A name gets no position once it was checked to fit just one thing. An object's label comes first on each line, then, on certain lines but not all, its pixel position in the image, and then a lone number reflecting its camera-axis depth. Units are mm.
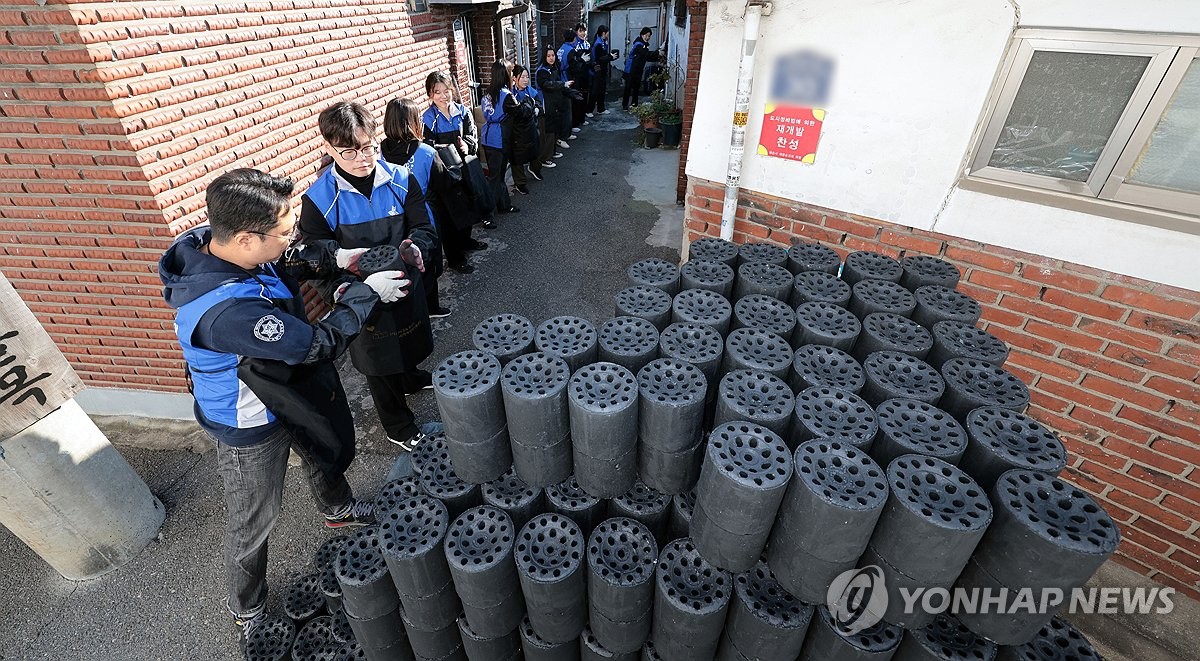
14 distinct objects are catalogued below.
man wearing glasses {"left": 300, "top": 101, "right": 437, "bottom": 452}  2986
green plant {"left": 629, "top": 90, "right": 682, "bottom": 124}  11000
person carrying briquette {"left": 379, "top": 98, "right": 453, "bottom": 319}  4527
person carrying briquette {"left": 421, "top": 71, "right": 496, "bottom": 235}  5637
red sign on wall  3340
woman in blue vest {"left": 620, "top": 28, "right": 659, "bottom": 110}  14103
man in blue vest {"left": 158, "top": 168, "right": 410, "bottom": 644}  2080
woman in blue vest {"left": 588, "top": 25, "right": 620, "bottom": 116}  14022
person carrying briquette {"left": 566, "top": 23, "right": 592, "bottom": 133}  12523
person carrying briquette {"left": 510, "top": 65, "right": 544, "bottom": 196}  7758
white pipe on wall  3186
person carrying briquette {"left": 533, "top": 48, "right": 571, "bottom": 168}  9914
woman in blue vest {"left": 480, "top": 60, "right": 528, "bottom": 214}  7195
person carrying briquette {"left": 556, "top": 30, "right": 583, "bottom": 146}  11250
